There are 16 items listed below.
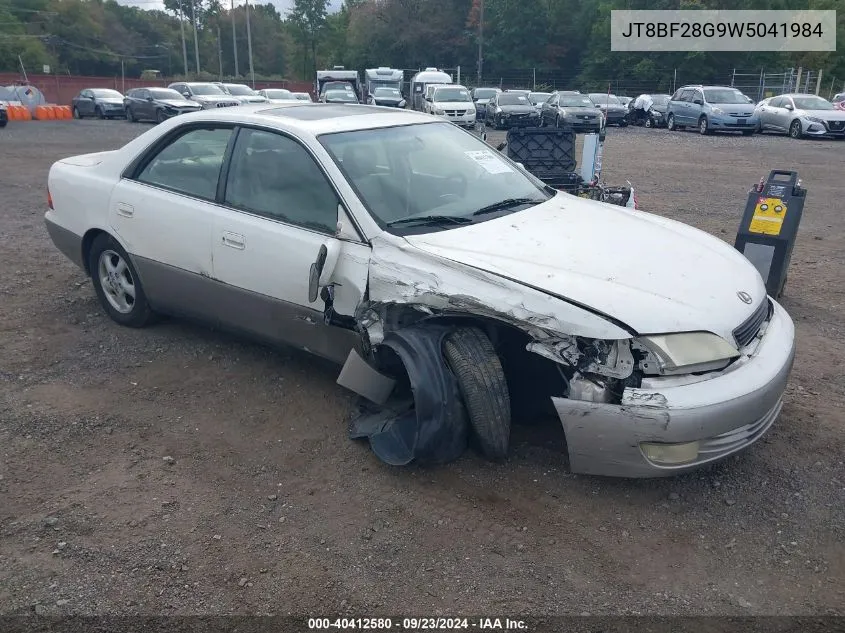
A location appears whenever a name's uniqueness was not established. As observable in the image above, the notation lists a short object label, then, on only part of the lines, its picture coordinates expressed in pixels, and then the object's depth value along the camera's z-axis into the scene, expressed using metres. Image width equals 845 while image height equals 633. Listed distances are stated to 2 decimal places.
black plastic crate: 8.15
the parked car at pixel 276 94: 26.73
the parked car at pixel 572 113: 22.75
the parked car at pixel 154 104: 26.80
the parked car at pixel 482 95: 30.61
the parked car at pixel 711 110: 21.97
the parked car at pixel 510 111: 24.69
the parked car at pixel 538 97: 28.56
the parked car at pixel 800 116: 20.42
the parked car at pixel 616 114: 26.69
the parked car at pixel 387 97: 27.72
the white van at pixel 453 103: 24.31
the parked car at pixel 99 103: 30.97
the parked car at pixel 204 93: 27.65
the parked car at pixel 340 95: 26.42
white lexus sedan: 3.00
